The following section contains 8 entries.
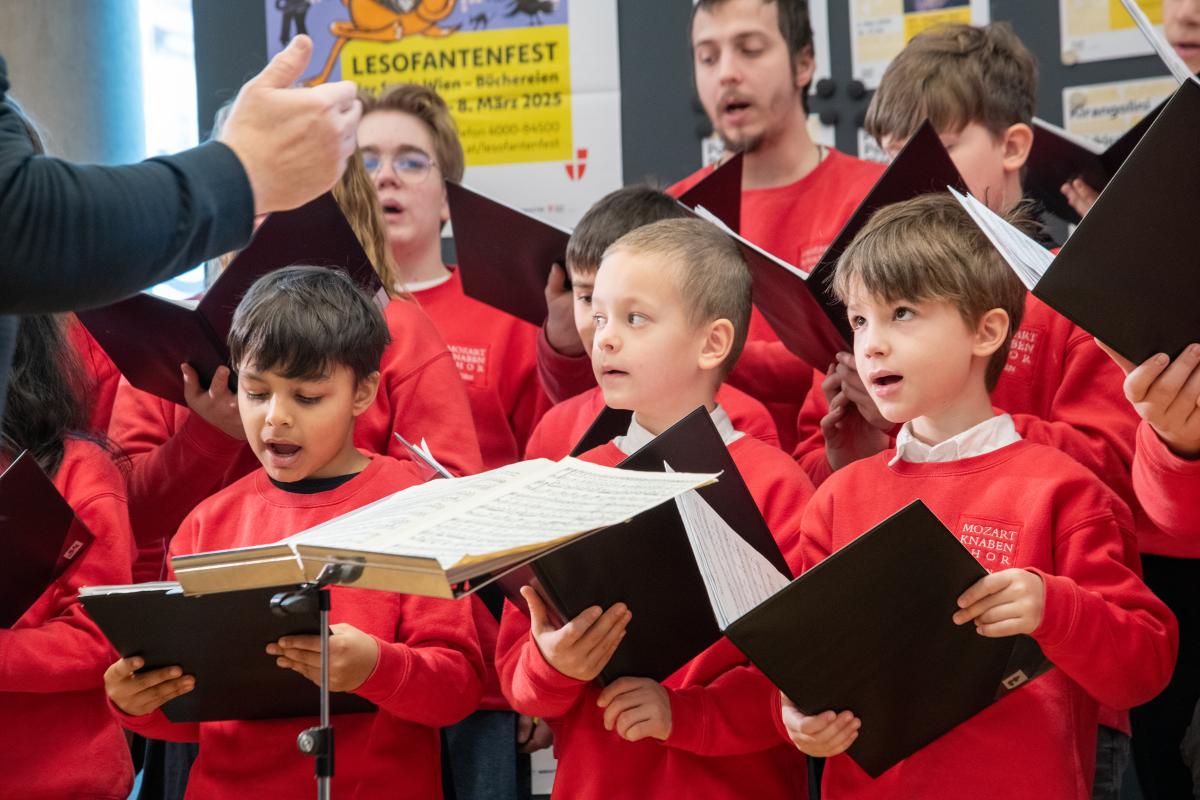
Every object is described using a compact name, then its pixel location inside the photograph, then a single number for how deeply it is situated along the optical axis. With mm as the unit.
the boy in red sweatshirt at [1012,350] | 4066
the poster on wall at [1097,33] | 6750
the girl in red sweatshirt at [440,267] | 5855
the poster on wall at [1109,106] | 6766
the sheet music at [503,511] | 2449
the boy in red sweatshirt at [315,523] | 3937
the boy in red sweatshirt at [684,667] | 3602
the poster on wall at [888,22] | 6984
